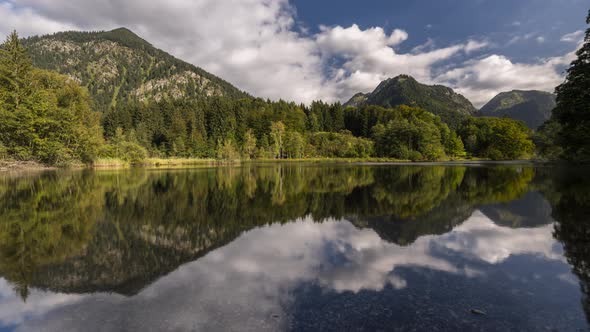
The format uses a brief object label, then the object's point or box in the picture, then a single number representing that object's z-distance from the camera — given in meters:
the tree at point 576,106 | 29.28
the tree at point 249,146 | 78.53
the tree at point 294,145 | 80.19
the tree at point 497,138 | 81.25
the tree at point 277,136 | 79.94
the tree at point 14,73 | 34.31
